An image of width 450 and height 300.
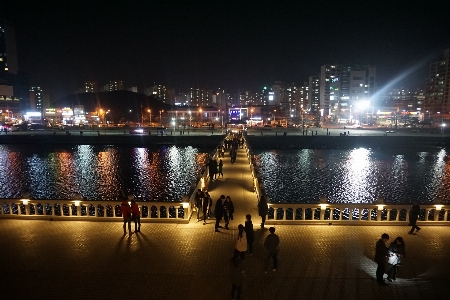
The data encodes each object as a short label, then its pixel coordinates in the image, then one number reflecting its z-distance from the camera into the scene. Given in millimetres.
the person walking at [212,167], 21261
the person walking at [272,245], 9109
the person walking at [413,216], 11977
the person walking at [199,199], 13827
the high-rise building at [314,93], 195062
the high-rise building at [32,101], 169950
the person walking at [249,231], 10219
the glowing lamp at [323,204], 13320
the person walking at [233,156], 28469
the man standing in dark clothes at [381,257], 8602
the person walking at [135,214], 12047
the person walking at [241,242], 9195
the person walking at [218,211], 12391
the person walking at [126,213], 12031
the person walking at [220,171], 22109
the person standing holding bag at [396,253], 8648
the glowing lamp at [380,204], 13234
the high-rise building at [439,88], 138000
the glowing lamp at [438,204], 13312
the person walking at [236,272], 7438
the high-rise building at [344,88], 149000
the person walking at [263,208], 12415
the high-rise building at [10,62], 147500
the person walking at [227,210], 12857
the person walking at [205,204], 13251
